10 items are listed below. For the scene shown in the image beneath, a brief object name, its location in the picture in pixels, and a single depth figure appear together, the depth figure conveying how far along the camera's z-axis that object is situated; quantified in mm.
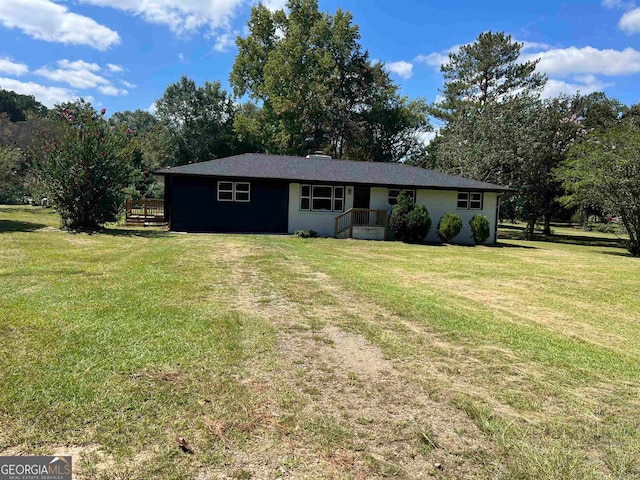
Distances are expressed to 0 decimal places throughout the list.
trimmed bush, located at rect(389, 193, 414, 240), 16862
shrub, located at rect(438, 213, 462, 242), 17391
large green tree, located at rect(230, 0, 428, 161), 32781
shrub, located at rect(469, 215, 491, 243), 18219
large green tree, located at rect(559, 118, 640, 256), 15812
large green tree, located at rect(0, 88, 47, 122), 66188
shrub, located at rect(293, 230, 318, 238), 16578
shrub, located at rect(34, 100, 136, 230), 13906
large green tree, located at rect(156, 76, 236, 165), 36281
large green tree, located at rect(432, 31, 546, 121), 34969
